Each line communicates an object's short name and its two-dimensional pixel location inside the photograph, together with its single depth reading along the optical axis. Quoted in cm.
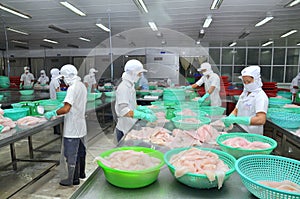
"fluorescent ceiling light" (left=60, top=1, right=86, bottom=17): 407
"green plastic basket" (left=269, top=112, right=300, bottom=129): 231
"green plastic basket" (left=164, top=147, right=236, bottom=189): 92
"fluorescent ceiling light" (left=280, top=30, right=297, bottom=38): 708
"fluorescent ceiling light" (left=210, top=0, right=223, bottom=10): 386
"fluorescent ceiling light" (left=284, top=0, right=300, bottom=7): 401
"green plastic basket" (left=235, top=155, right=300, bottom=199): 101
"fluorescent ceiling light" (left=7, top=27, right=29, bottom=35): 650
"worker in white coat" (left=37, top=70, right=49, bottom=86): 755
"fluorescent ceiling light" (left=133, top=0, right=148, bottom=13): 388
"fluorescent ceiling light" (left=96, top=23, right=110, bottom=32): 583
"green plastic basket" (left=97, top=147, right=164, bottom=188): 94
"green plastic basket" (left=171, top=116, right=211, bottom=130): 181
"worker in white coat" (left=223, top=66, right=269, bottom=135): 182
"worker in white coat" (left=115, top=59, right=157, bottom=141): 214
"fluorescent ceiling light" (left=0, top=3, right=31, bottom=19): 432
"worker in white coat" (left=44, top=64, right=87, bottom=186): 244
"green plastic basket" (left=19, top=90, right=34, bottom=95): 486
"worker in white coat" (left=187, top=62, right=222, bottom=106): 362
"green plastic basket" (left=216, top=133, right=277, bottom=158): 120
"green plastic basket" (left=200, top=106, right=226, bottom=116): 248
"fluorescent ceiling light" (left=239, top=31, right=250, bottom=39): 704
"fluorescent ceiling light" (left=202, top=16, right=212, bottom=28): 520
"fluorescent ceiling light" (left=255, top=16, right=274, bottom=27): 517
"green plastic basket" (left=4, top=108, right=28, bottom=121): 249
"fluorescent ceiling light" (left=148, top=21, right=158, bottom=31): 572
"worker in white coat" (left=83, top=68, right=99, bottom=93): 563
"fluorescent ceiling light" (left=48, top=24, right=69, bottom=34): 568
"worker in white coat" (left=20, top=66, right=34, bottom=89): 741
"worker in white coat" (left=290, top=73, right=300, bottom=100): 638
